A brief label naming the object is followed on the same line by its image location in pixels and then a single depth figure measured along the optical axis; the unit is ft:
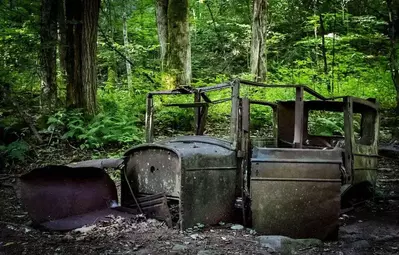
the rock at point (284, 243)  14.06
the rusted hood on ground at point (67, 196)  16.10
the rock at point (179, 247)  13.42
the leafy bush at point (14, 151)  26.01
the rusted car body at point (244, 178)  15.47
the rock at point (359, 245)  14.93
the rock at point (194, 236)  14.67
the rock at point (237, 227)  16.11
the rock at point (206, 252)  13.16
